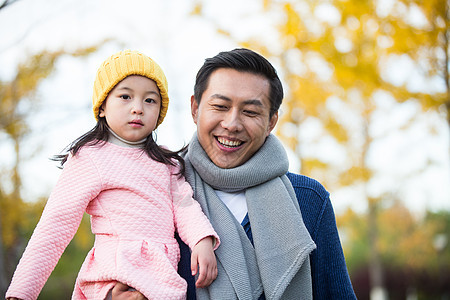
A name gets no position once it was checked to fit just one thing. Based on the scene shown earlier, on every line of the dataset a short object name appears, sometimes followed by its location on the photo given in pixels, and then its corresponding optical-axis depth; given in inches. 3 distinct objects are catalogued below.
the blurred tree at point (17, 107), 310.3
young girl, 71.4
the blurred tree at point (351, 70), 237.8
